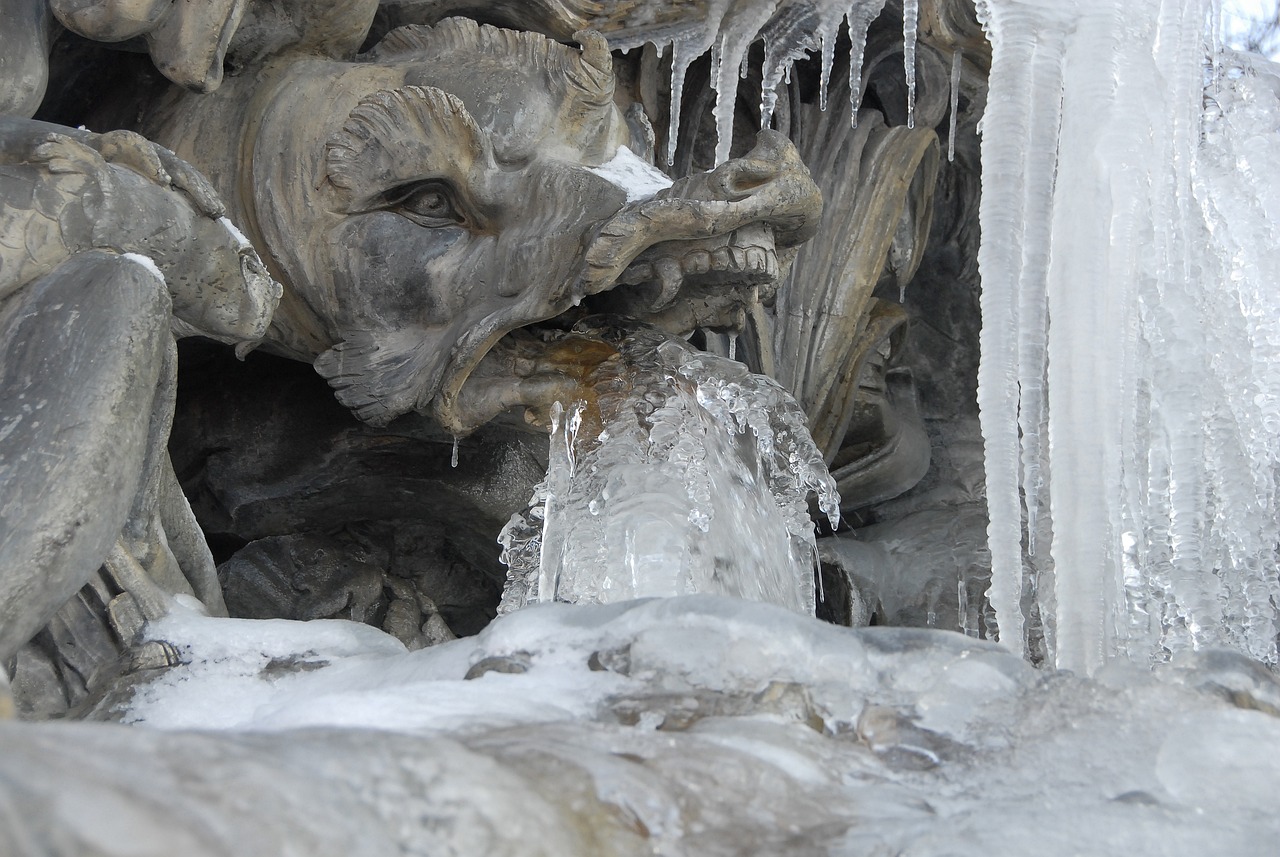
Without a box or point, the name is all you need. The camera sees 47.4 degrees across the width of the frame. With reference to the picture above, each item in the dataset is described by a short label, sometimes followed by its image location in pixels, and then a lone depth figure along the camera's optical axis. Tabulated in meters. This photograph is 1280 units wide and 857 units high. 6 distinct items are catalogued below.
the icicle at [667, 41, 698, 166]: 2.00
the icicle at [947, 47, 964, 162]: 2.10
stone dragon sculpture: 1.45
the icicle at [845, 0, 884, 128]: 2.02
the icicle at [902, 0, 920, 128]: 1.88
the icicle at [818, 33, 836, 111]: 2.04
